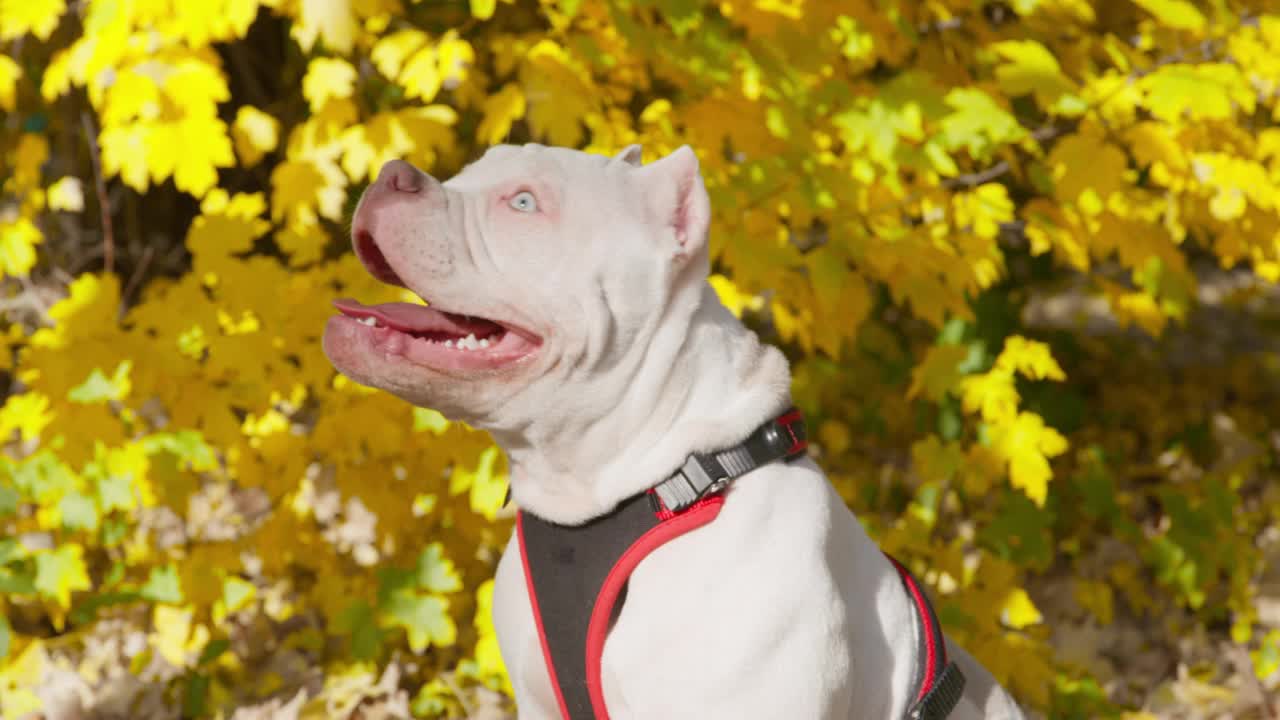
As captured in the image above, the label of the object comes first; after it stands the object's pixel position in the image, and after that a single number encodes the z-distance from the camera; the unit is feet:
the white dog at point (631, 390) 6.80
